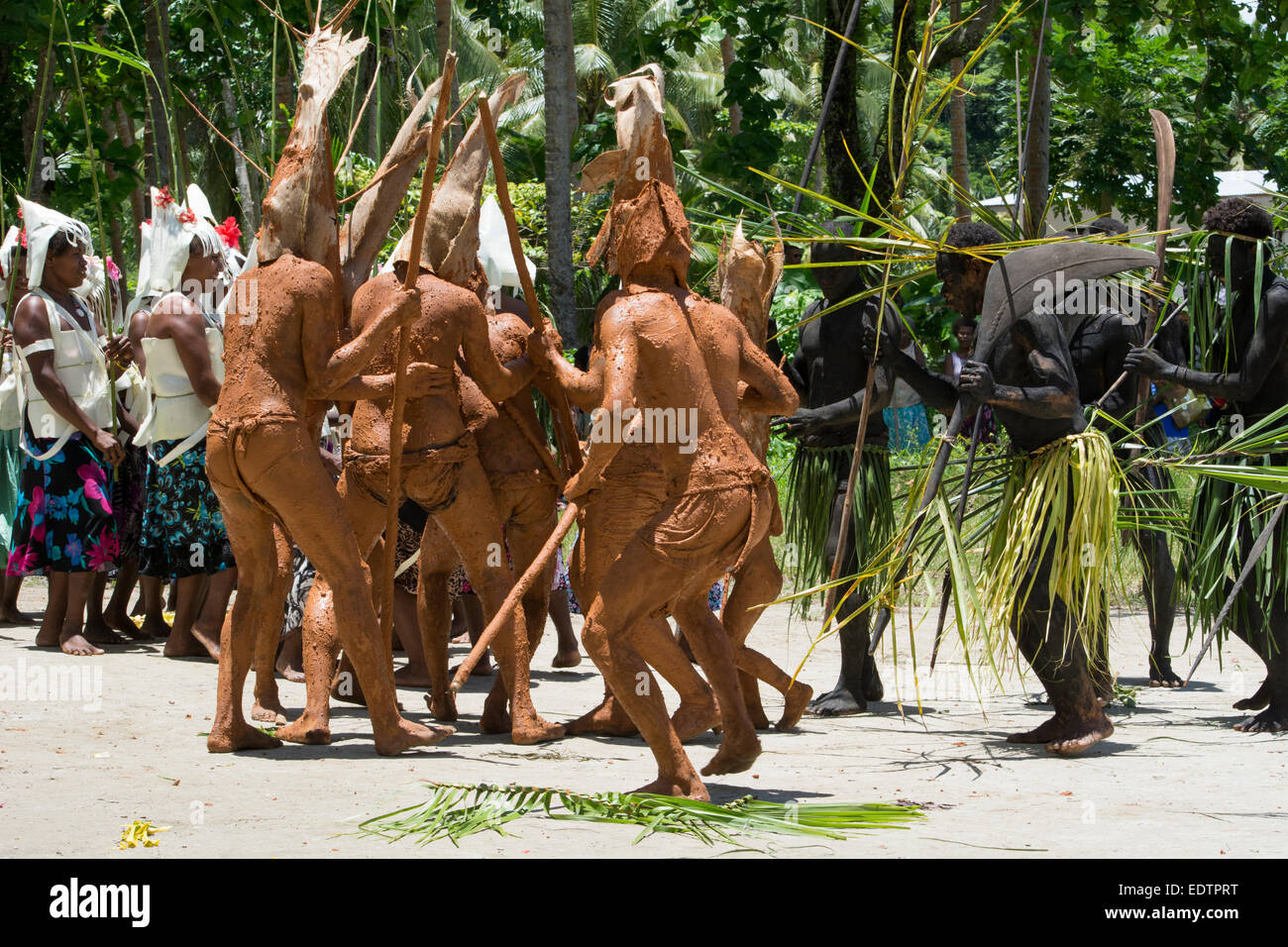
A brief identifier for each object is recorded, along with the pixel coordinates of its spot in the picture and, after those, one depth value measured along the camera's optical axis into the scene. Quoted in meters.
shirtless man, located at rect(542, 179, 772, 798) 8.84
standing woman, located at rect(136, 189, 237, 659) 14.12
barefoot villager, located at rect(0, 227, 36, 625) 16.09
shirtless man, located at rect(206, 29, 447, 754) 10.27
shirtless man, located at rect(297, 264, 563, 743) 11.21
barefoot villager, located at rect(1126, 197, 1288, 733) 11.70
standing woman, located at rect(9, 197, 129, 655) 14.99
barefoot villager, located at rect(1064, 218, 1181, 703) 13.05
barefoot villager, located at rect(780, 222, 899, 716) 12.94
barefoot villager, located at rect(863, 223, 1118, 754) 10.35
